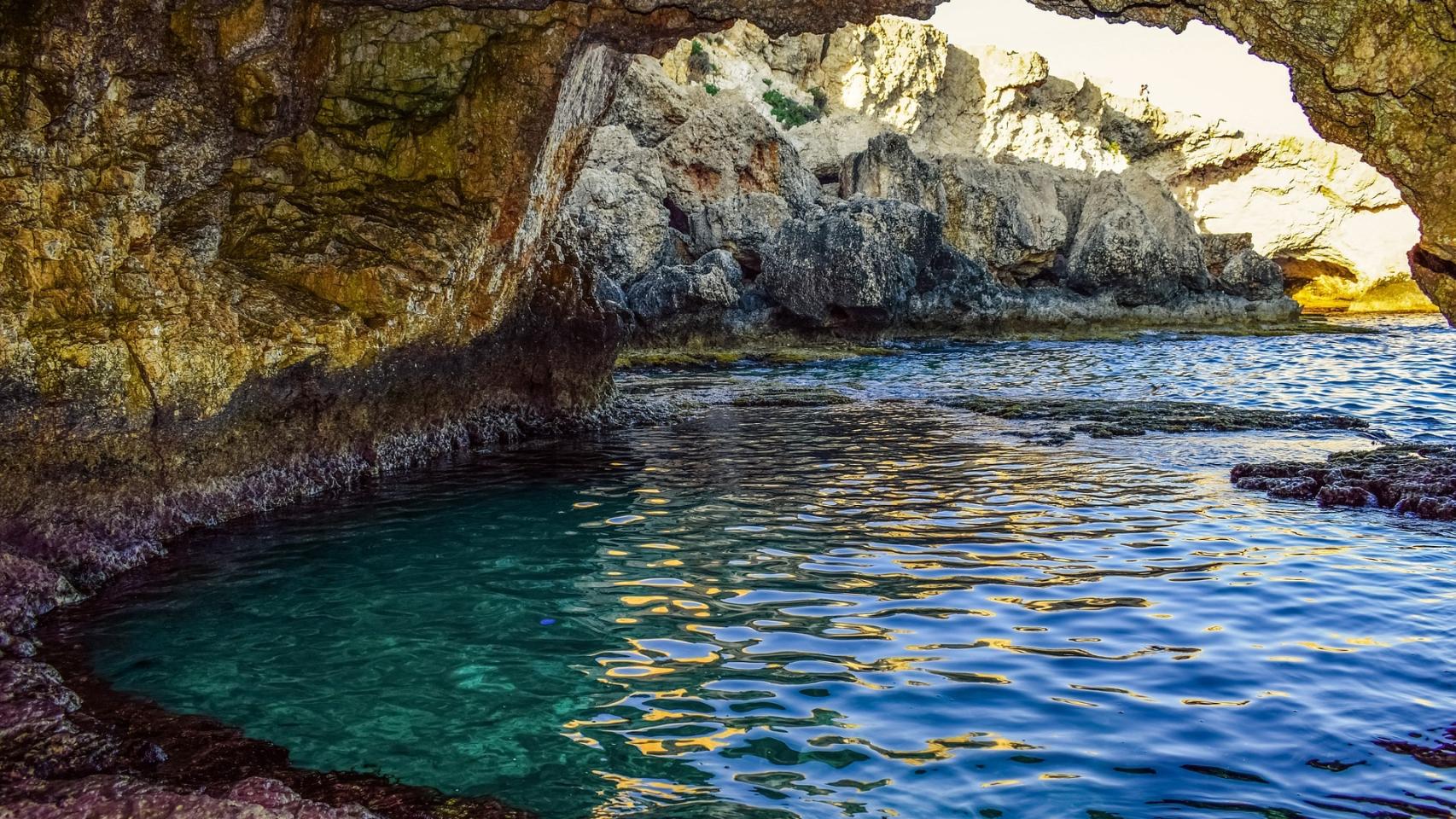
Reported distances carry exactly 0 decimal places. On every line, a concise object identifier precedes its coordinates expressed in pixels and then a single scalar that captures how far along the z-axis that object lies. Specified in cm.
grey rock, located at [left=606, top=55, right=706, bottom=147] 4803
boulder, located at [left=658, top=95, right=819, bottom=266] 4378
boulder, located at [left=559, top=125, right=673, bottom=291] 3900
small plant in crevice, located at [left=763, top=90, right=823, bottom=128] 6981
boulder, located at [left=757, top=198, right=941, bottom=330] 3734
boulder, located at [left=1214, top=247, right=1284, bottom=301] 5229
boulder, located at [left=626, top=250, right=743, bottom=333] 3578
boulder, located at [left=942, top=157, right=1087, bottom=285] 5381
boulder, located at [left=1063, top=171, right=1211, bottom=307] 4997
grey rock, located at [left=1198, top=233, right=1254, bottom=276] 5978
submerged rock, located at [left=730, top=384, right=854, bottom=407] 2178
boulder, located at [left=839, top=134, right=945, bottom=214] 5309
